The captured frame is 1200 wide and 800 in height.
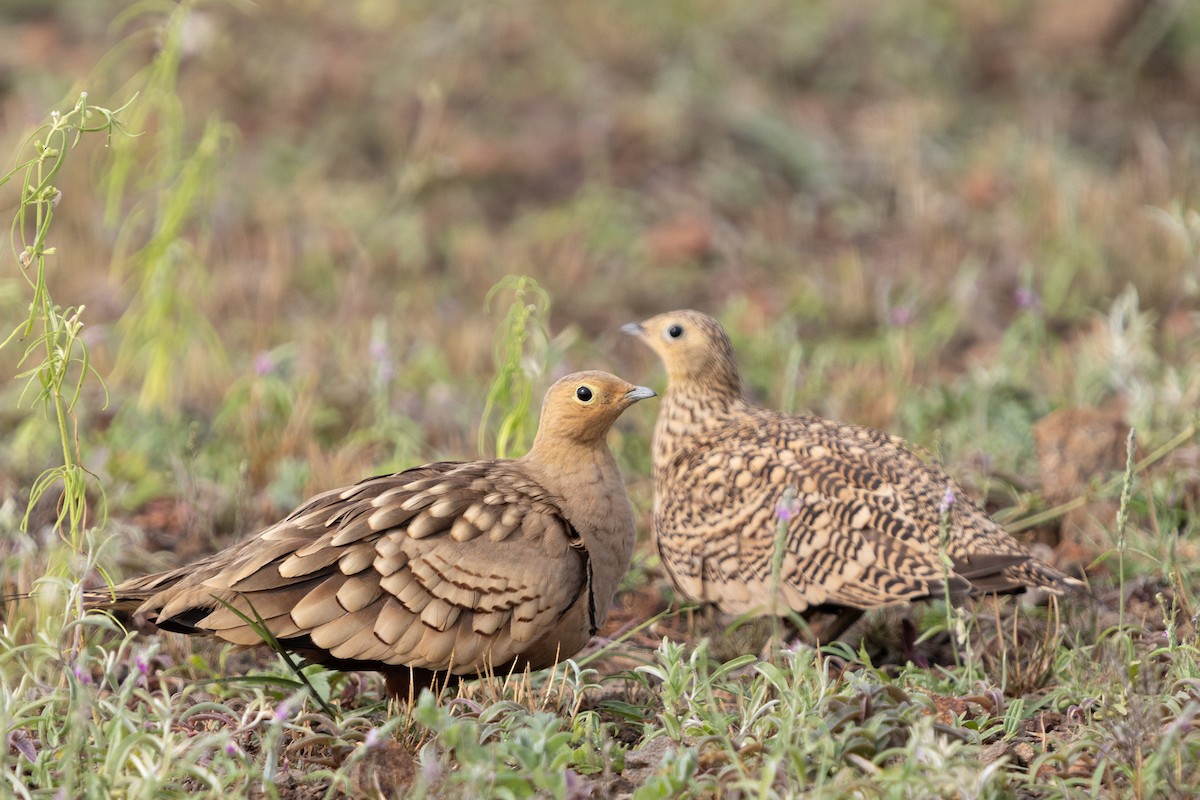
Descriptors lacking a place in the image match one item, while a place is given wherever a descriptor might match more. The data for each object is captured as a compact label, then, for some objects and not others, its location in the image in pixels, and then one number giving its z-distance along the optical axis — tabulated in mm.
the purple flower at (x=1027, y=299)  12781
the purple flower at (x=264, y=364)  12422
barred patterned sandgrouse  9086
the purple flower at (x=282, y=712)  6453
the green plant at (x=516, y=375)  9781
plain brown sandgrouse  7762
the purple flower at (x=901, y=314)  13086
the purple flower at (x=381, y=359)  12437
